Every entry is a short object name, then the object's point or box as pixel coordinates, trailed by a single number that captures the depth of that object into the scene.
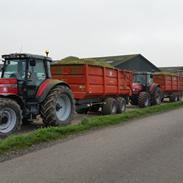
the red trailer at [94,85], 9.06
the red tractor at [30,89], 6.79
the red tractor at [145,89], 14.43
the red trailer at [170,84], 16.88
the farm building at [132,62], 29.70
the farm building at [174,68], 55.29
